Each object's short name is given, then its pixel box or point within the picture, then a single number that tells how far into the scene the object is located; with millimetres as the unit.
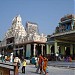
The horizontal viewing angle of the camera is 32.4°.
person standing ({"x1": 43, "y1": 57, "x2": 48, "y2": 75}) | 7745
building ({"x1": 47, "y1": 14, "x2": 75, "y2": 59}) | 16421
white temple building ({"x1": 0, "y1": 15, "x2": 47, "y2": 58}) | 21275
